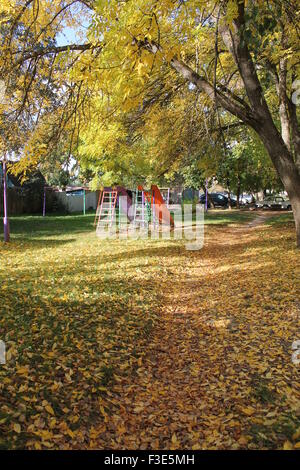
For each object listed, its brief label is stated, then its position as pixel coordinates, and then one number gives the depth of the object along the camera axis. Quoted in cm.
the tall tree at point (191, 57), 416
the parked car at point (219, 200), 3992
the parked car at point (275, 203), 3271
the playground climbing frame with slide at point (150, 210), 1671
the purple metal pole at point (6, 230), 1240
